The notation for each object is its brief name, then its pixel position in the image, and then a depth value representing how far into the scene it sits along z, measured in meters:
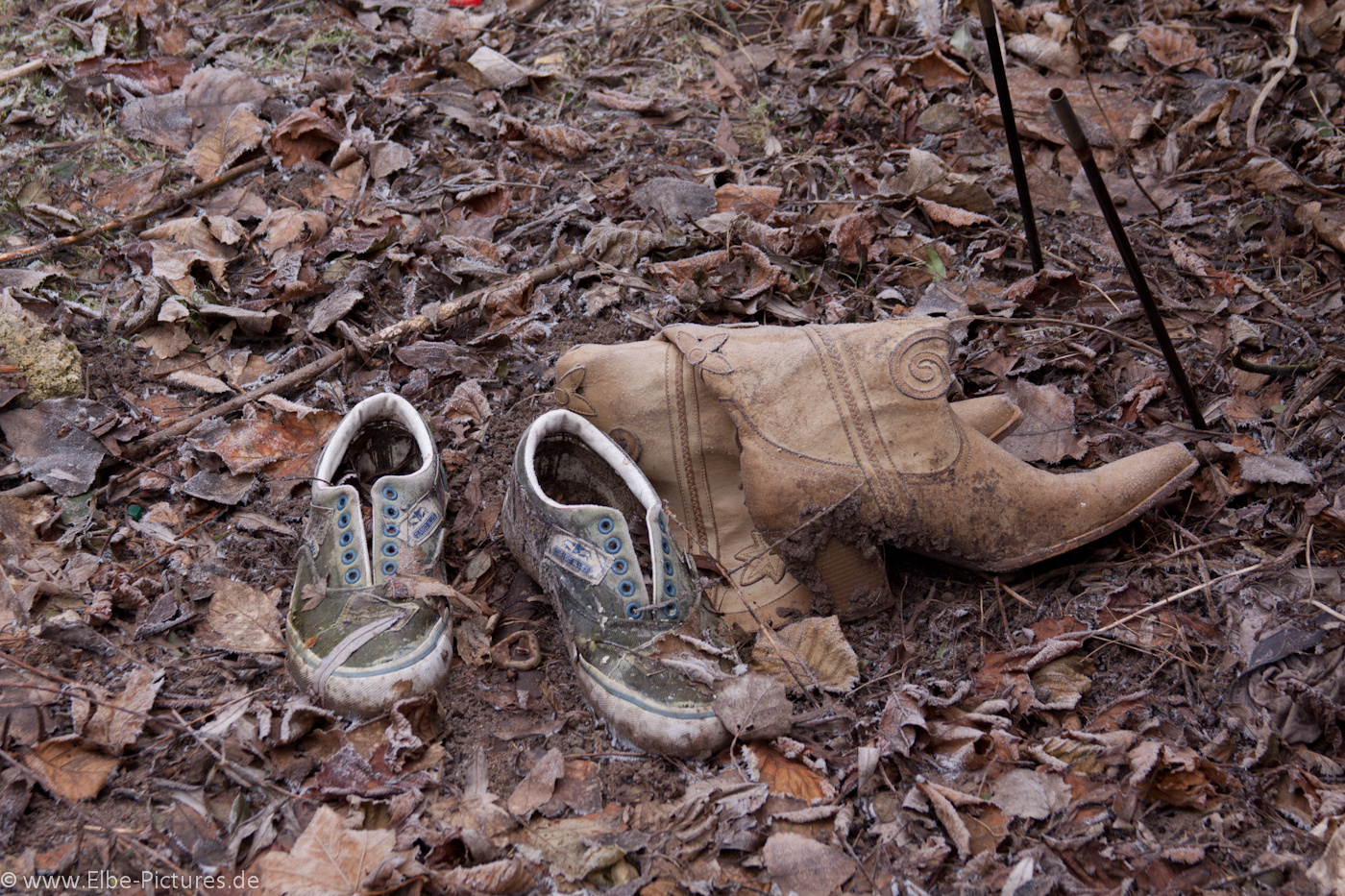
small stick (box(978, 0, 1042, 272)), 1.67
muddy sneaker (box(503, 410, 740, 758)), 1.53
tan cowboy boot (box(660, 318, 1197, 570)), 1.59
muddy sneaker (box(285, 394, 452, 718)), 1.55
